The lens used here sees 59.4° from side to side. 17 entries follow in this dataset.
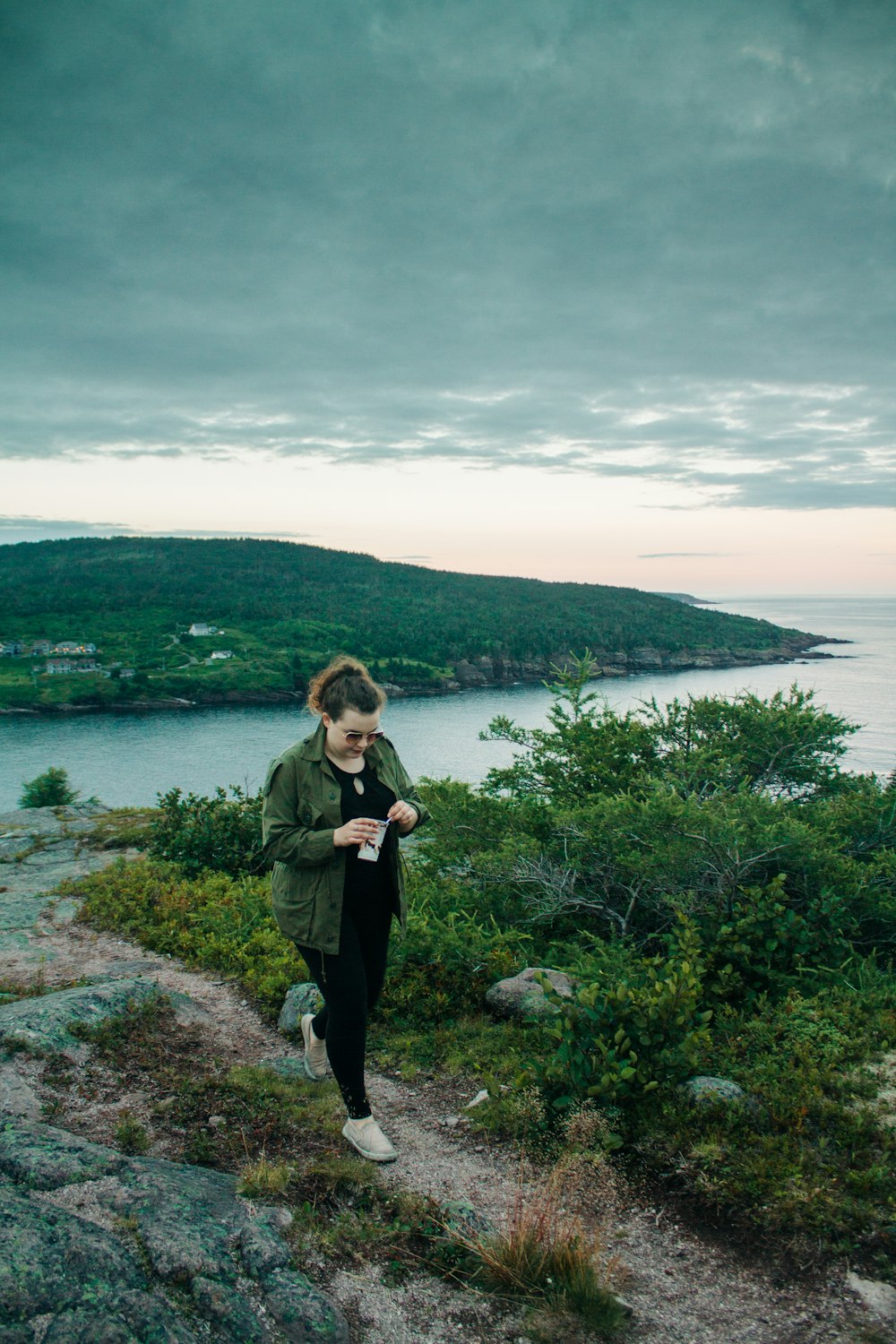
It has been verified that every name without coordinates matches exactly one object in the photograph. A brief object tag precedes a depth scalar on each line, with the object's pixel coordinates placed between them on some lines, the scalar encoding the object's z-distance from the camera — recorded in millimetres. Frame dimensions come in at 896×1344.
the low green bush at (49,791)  27938
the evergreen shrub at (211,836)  10180
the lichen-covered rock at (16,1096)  3734
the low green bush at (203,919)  6230
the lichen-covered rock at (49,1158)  2914
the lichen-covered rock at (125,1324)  2232
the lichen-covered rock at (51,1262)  2283
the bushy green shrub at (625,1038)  4039
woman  3602
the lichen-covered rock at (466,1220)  3107
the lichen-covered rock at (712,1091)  3971
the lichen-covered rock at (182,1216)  2635
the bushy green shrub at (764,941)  5617
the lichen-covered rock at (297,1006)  5344
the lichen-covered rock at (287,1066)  4543
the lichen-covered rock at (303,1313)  2562
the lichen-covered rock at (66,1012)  4312
